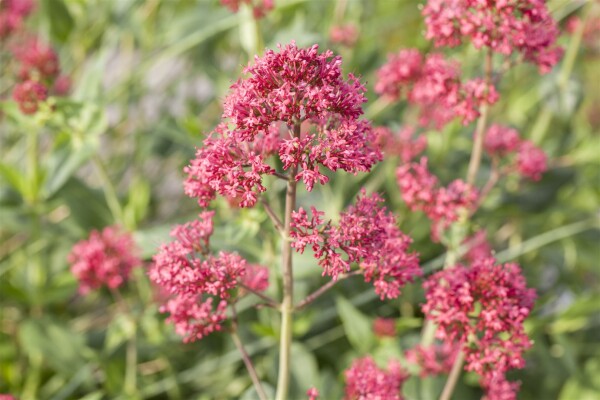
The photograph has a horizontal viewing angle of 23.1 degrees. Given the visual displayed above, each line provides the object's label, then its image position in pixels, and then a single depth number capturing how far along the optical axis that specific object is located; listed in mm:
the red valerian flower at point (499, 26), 458
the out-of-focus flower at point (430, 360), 488
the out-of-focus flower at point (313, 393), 421
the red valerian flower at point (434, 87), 474
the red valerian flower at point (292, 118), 396
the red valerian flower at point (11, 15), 651
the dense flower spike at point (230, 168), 402
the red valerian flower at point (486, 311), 432
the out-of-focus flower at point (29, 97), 549
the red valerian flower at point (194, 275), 417
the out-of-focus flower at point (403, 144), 543
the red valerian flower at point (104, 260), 550
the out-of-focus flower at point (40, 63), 595
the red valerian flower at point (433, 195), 490
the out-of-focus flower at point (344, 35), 636
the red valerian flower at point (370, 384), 436
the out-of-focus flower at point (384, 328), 568
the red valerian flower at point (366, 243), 405
